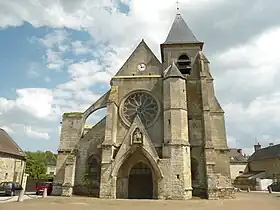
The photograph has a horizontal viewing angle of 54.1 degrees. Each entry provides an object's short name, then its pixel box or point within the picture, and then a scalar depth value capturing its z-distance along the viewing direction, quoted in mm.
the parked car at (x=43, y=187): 26911
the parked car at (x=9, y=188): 24719
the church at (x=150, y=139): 22266
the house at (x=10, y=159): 30812
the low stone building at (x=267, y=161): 45462
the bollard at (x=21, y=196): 18664
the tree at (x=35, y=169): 45938
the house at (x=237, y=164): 54625
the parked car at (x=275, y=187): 40638
